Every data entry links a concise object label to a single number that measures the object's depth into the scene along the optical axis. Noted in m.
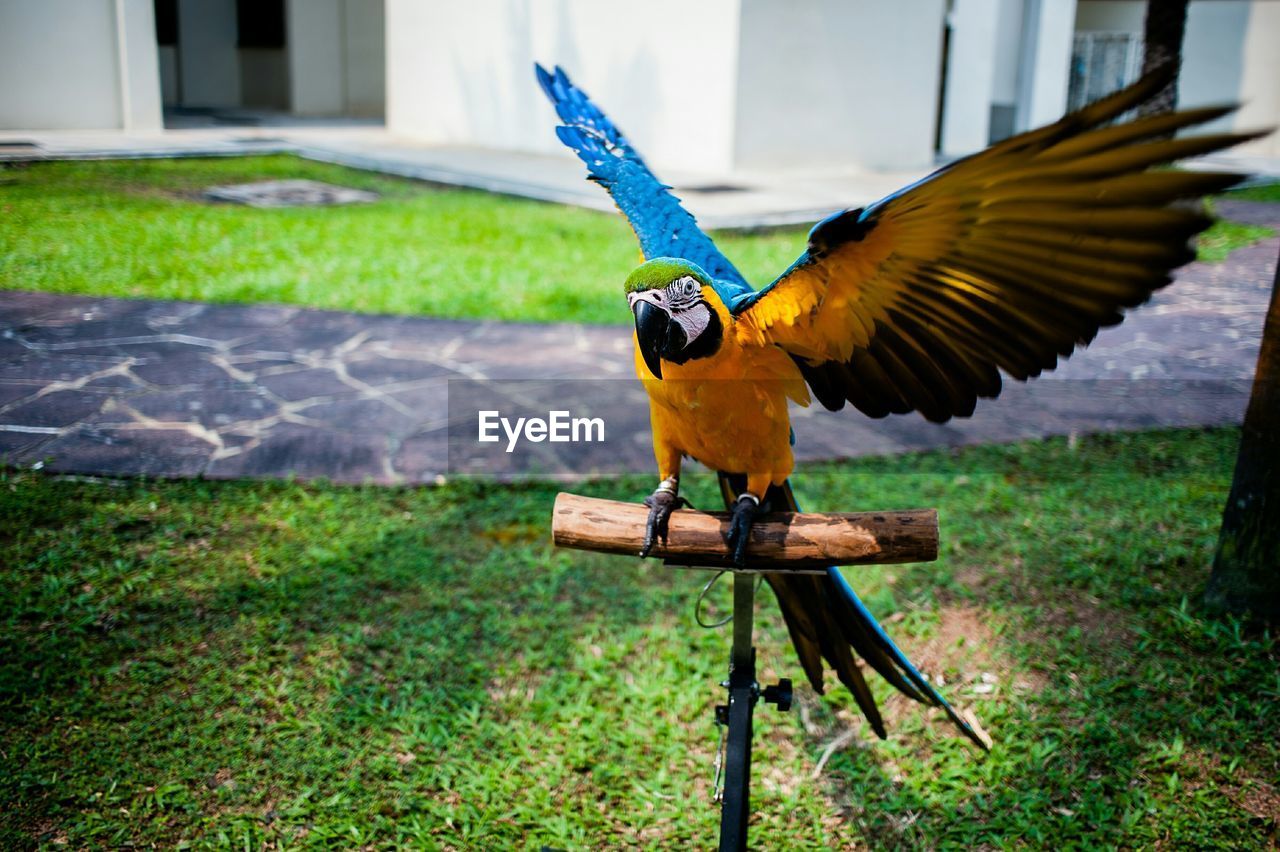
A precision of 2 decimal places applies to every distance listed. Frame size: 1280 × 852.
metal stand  1.81
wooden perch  1.68
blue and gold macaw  1.20
